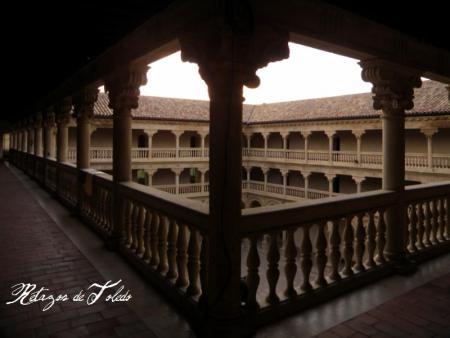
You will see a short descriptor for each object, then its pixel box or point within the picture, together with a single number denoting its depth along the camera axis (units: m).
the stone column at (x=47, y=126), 11.80
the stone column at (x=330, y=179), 27.00
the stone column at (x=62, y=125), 9.20
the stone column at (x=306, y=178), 28.20
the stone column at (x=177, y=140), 30.10
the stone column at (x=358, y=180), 25.10
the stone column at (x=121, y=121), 4.92
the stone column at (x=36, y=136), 14.27
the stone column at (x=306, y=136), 27.75
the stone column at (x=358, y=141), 24.50
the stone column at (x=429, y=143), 21.38
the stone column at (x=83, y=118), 6.95
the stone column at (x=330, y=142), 26.09
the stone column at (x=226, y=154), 2.79
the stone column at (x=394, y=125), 4.39
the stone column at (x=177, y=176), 30.59
